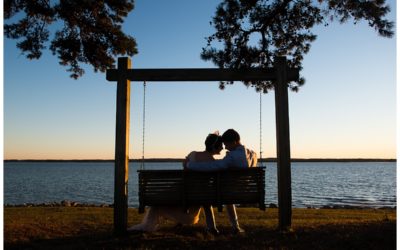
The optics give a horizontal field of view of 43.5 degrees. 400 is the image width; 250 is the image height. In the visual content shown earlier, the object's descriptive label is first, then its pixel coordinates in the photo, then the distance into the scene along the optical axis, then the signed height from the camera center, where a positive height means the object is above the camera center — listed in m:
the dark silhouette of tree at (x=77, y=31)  11.01 +2.46
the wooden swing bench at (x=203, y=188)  7.82 -0.79
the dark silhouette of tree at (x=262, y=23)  10.16 +2.43
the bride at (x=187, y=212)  8.18 -1.25
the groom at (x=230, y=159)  7.99 -0.34
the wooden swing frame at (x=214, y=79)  8.40 +0.66
